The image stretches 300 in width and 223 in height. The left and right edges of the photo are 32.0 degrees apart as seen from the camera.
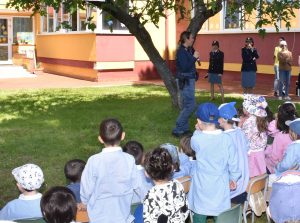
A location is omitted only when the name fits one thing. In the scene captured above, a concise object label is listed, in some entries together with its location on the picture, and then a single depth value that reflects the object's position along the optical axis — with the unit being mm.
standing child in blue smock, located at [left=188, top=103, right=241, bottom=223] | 4438
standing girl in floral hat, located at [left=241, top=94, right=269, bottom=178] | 5449
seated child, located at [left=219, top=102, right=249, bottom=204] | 4688
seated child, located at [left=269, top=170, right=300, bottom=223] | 3783
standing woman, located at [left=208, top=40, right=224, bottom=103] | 13413
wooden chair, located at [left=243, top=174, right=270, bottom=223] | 4555
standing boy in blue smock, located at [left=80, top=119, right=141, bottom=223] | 3996
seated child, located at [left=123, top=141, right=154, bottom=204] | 4674
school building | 17562
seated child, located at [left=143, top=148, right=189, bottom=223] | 3775
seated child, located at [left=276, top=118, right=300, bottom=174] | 4586
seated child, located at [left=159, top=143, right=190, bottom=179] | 4452
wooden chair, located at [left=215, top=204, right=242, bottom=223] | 3580
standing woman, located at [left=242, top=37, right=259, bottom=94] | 13131
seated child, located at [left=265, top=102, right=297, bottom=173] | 5445
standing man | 8703
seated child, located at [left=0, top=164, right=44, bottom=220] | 3893
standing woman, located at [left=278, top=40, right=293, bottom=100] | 13562
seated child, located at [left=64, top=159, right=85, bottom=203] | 4691
